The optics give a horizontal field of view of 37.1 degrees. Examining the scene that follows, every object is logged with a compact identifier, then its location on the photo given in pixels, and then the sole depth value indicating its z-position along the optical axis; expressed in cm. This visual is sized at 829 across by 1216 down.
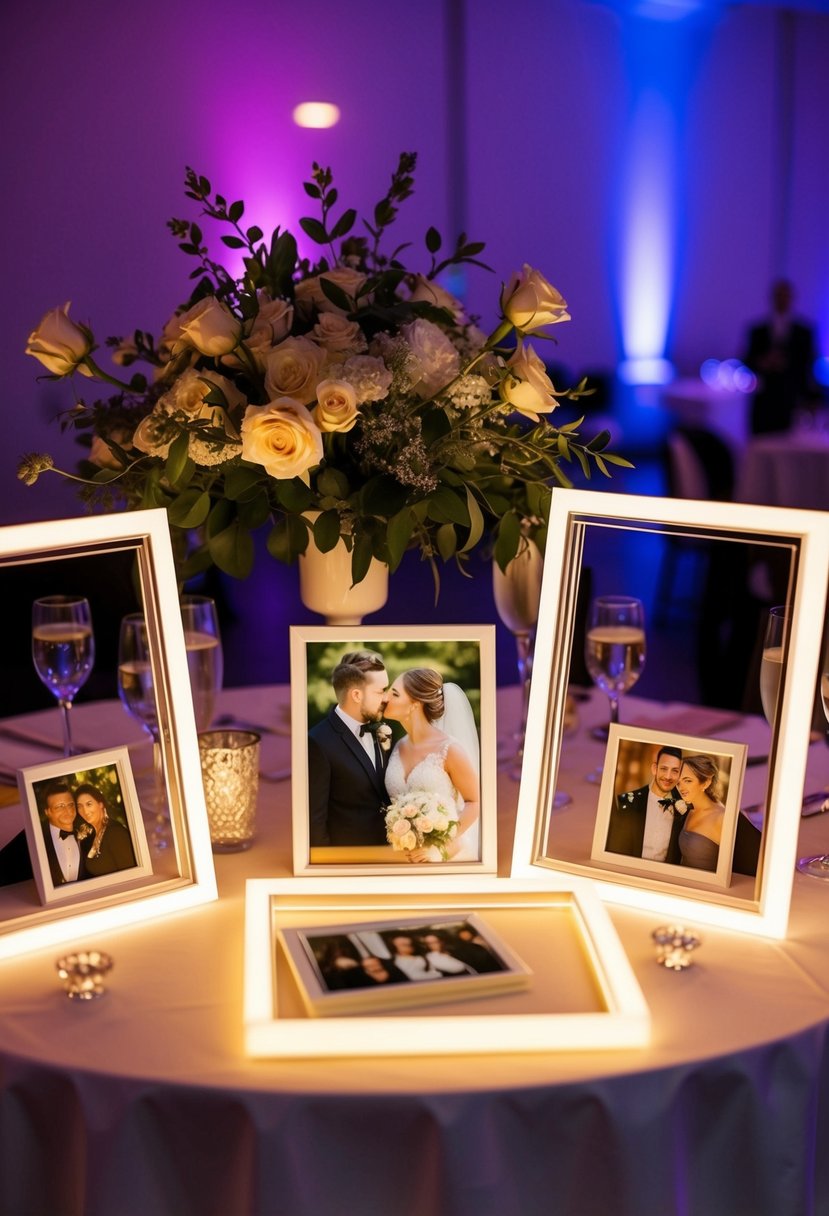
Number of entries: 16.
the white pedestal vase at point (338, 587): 177
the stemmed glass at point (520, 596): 197
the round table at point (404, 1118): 112
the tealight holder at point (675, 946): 133
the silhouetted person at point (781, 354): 945
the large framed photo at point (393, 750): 150
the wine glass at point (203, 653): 181
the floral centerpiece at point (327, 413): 152
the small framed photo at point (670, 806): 146
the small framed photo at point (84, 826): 142
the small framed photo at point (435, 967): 116
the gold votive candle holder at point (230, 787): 161
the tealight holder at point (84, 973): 128
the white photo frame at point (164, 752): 144
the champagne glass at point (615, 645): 190
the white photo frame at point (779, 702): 137
